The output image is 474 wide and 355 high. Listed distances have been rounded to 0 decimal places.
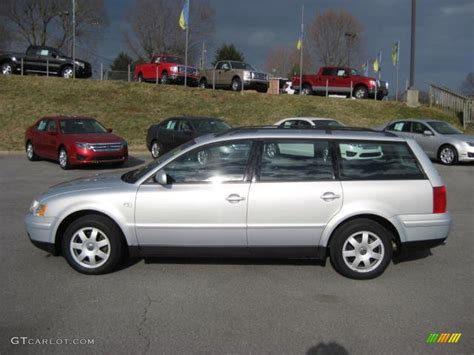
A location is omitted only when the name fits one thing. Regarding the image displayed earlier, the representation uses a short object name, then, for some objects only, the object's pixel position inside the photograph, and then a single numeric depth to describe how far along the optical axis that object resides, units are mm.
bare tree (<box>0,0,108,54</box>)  56750
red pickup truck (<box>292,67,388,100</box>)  28688
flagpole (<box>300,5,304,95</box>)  30906
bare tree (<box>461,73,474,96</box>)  64625
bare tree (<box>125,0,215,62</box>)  64938
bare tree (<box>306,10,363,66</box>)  68250
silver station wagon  5094
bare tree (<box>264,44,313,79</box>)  84062
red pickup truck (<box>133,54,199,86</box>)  29609
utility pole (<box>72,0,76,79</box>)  29502
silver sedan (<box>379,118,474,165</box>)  15673
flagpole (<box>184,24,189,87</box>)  29297
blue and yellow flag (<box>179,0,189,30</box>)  30158
